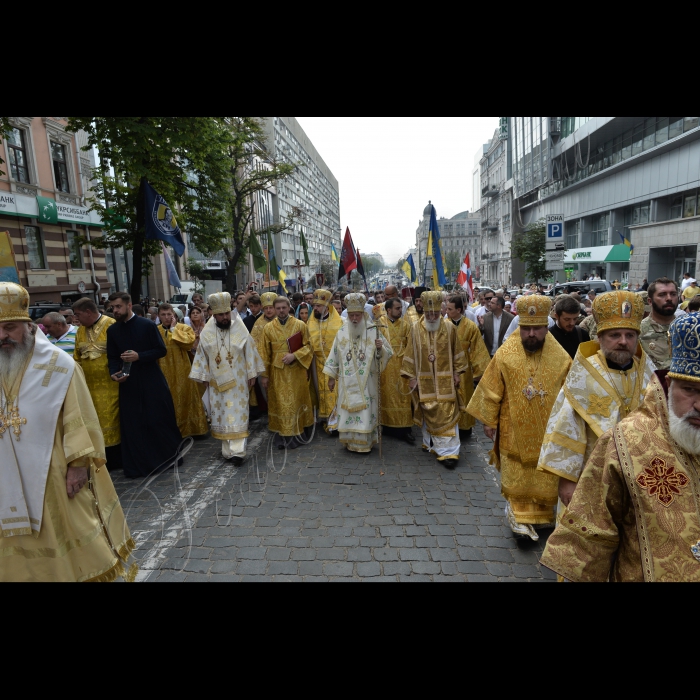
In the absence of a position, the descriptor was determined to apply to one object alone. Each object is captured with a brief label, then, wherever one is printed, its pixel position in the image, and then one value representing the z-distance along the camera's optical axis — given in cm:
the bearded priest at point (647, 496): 179
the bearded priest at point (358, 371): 650
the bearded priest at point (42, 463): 304
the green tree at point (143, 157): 1061
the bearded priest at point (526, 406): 398
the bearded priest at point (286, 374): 695
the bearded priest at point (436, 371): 617
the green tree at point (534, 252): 3306
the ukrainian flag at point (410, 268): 2016
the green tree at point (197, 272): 3525
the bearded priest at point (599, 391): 292
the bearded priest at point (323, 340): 755
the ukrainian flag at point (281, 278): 1639
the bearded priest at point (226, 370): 628
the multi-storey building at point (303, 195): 7075
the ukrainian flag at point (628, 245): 2660
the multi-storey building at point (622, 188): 2528
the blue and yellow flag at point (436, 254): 887
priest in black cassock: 570
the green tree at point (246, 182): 2436
